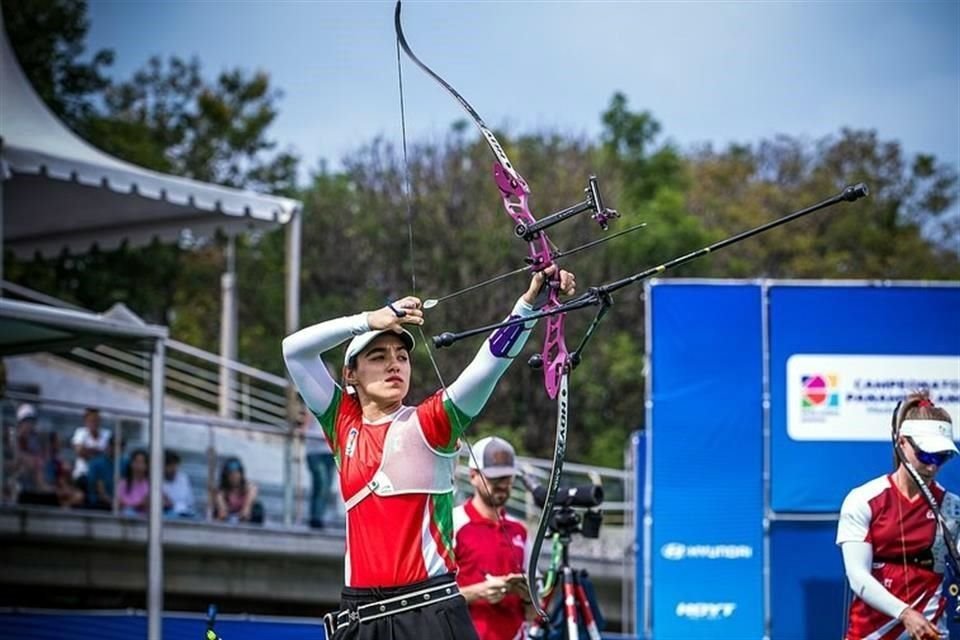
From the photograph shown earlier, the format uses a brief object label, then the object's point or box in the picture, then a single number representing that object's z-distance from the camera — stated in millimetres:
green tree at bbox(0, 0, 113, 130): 26516
